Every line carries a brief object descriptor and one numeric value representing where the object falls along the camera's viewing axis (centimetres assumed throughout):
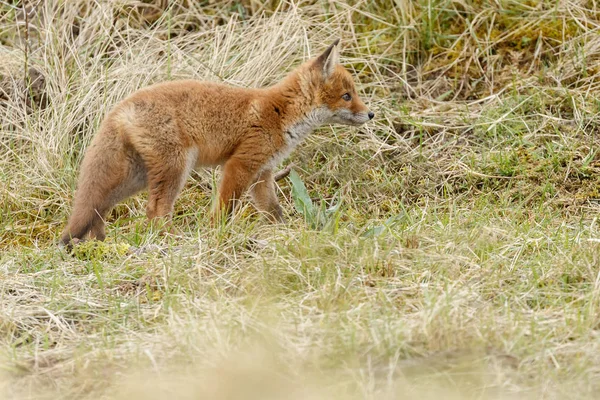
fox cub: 1277
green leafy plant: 1208
